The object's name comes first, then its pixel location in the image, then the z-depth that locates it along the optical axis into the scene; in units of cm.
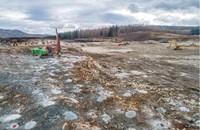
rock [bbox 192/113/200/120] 393
